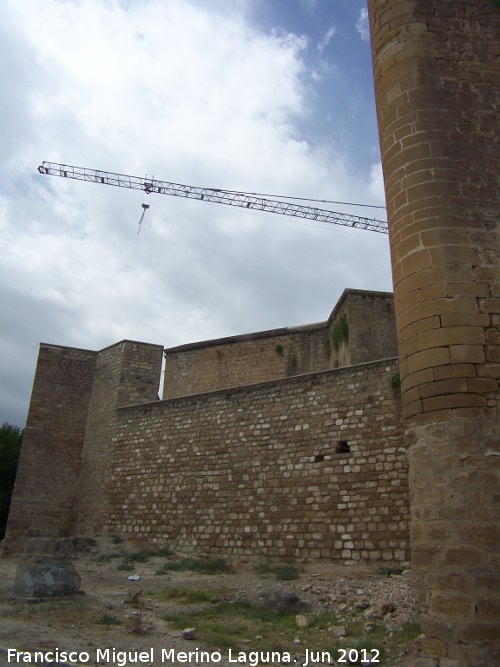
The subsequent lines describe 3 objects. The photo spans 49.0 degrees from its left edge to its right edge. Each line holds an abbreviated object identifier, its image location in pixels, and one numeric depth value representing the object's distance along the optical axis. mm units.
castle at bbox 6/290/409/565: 11727
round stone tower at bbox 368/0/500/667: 4984
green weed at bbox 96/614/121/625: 7324
